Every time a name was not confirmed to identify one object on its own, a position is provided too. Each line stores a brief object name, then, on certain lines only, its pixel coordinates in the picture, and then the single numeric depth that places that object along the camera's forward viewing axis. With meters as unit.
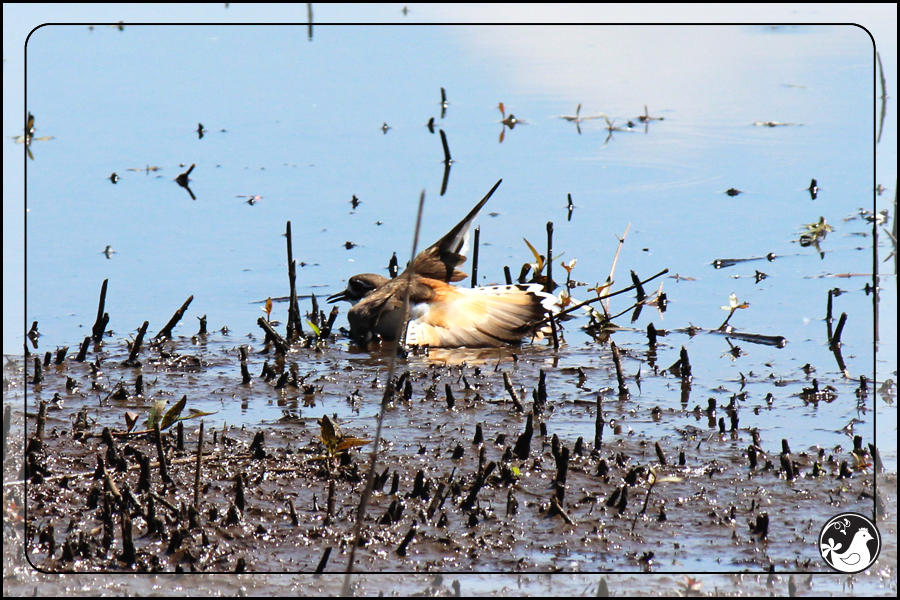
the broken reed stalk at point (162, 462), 8.47
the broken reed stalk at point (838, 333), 12.54
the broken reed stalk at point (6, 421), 8.59
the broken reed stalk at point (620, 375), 11.11
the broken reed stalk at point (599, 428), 9.46
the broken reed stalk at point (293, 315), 13.32
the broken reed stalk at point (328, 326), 13.37
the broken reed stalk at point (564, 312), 13.05
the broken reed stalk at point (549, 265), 14.60
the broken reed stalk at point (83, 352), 12.23
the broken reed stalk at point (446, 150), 19.15
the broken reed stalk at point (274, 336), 12.45
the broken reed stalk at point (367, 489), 5.58
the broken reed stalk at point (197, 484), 7.80
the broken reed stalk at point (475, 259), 15.49
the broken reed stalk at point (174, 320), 12.96
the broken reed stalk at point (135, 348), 12.13
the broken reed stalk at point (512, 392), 10.44
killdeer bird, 13.31
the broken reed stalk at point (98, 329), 12.91
